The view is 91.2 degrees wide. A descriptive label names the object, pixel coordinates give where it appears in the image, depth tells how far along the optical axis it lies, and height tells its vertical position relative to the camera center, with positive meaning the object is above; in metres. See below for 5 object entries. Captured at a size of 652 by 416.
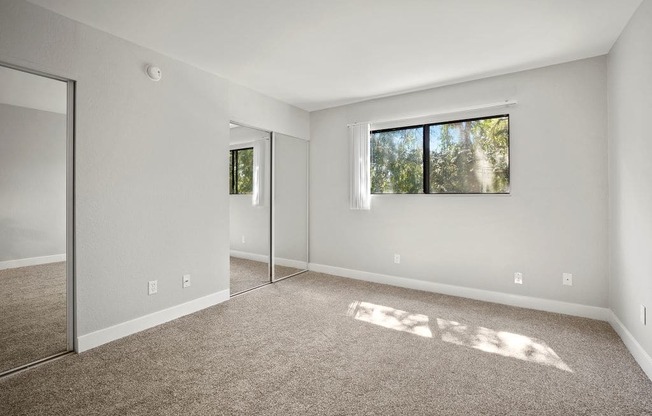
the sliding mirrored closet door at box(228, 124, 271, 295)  3.91 +0.05
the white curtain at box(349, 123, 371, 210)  4.41 +0.60
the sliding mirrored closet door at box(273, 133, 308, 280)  4.46 +0.08
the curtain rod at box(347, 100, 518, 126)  3.47 +1.18
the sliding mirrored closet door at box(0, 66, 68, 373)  2.21 -0.05
